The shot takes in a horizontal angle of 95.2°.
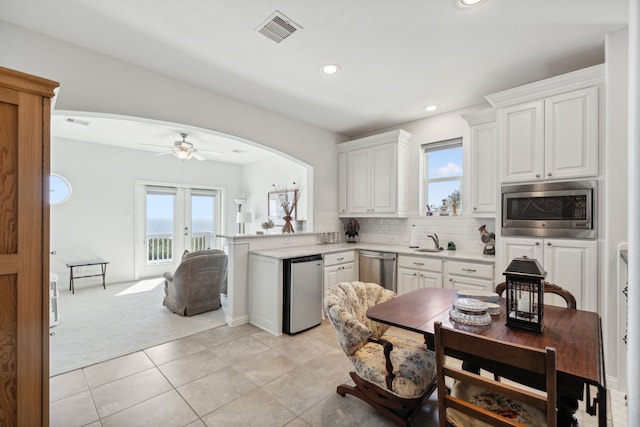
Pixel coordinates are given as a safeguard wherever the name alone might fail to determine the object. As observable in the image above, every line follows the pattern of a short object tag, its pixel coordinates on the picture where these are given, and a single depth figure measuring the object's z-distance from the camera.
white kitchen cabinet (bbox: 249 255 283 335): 3.42
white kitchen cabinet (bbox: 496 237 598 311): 2.53
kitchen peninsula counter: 3.35
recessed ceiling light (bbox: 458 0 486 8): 1.97
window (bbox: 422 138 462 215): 4.04
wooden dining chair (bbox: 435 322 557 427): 1.07
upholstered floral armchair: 1.79
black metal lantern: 1.47
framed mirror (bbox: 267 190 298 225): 6.48
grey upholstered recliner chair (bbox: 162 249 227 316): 4.01
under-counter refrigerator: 3.41
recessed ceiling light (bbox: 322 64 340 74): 2.85
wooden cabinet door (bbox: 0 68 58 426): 1.23
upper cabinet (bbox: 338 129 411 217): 4.32
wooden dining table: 1.16
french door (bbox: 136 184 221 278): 6.51
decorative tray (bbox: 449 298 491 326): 1.58
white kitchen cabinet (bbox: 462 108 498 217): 3.39
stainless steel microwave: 2.58
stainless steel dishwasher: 3.89
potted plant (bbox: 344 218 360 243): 4.99
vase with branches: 6.39
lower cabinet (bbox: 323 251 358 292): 3.86
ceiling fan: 4.88
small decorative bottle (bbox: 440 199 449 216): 4.09
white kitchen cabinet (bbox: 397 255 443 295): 3.52
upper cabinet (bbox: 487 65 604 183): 2.57
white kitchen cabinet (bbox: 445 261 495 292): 3.15
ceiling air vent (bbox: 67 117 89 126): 4.46
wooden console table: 5.32
